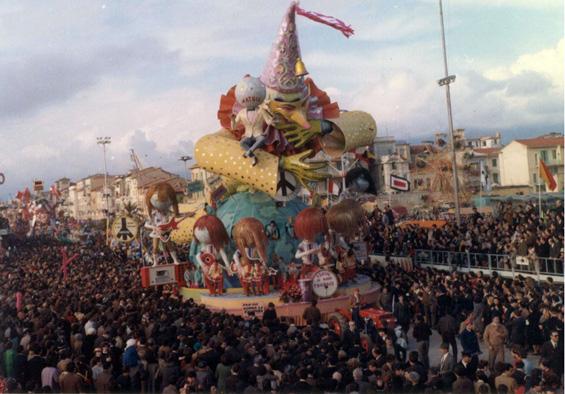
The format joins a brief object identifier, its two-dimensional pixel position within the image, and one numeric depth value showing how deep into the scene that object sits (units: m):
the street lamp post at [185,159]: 71.09
